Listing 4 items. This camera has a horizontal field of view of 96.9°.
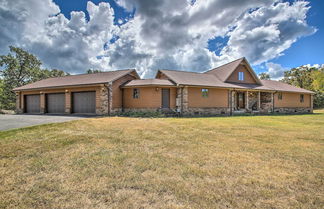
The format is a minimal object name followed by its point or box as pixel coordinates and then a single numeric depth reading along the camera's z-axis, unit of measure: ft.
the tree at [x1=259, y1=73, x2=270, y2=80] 153.38
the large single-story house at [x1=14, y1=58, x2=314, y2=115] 46.19
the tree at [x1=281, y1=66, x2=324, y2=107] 93.18
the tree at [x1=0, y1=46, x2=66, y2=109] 89.10
